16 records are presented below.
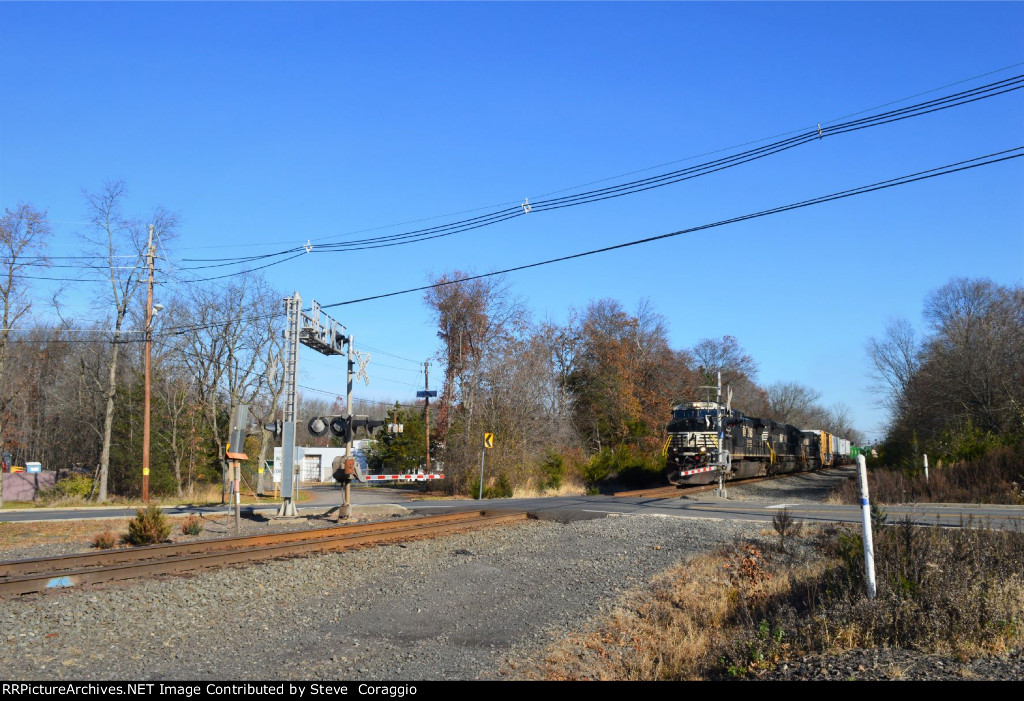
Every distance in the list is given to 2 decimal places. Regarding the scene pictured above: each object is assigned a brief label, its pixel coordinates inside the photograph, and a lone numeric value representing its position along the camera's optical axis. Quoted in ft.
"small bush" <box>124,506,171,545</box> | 48.83
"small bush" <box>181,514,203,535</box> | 54.39
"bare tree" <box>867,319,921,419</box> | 169.26
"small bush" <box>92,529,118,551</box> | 46.70
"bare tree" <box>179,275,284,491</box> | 157.99
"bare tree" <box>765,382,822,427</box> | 374.43
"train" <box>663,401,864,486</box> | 101.65
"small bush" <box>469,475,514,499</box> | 99.86
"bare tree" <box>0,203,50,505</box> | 106.32
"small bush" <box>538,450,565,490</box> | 111.88
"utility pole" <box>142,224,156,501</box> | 101.10
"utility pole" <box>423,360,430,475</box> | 159.23
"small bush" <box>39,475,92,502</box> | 112.47
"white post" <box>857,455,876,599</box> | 24.93
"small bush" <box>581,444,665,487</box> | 126.00
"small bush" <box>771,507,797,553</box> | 44.37
